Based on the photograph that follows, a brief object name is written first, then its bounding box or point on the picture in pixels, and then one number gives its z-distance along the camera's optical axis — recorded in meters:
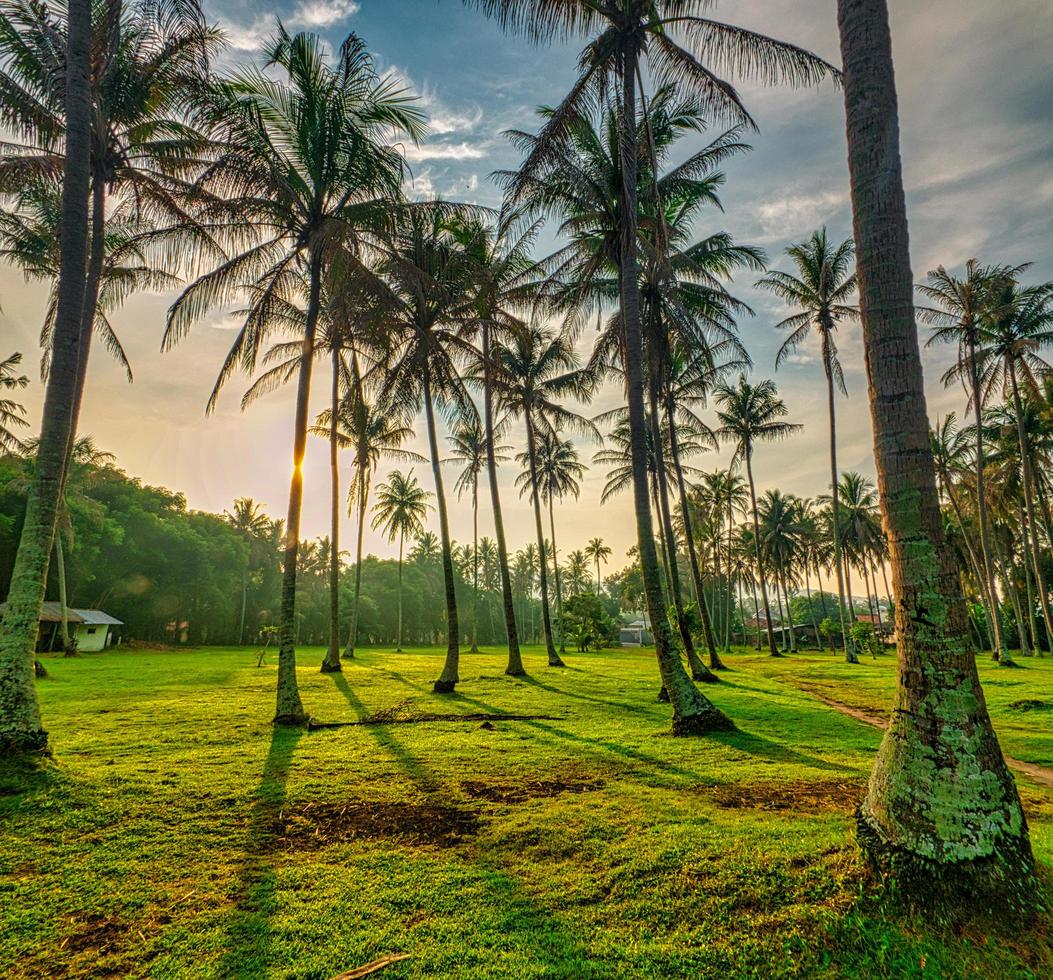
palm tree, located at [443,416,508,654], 28.16
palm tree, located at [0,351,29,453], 21.69
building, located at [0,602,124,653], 28.57
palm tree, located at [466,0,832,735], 8.24
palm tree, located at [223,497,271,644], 48.34
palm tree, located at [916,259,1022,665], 19.88
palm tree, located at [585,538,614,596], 76.12
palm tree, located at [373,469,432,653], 37.75
